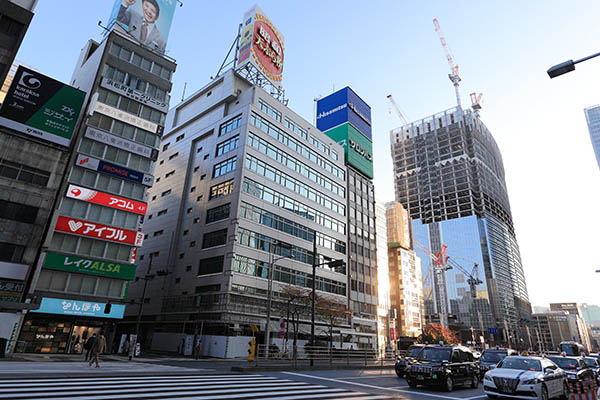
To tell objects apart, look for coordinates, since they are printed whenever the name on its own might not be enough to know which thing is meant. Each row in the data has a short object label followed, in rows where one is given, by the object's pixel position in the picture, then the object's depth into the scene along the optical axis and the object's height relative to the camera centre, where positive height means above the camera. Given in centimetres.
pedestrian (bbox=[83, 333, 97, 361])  2416 -107
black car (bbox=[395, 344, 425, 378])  2020 -130
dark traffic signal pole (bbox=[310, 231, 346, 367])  2414 +493
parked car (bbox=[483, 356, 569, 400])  1175 -109
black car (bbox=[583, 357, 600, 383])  2103 -81
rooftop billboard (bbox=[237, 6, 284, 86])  5731 +4639
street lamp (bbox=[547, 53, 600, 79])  955 +726
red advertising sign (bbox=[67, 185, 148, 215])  3509 +1271
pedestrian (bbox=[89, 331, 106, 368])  1817 -89
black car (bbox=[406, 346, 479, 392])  1452 -104
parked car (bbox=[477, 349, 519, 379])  1994 -69
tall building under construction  14512 +5488
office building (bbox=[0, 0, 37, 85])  3394 +2750
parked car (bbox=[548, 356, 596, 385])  1688 -97
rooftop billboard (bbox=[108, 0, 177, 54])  4631 +3952
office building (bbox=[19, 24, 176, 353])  3241 +1244
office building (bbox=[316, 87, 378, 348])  6556 +2915
